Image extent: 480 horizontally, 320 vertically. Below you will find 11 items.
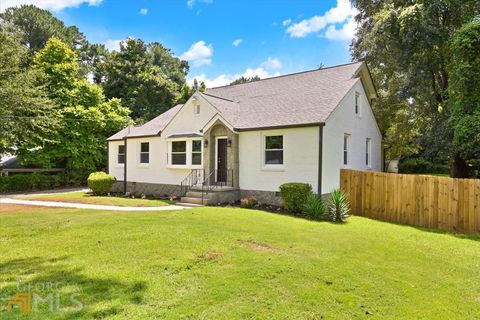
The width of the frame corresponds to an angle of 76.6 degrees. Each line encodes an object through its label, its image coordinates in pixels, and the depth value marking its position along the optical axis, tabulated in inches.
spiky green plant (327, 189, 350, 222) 433.4
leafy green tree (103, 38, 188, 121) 1422.2
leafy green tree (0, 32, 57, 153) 706.2
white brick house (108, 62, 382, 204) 522.0
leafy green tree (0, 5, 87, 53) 1510.8
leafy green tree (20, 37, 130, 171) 963.3
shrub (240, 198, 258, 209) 529.0
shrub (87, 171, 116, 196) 723.4
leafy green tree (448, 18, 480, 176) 486.3
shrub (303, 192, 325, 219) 448.5
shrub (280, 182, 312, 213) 476.7
